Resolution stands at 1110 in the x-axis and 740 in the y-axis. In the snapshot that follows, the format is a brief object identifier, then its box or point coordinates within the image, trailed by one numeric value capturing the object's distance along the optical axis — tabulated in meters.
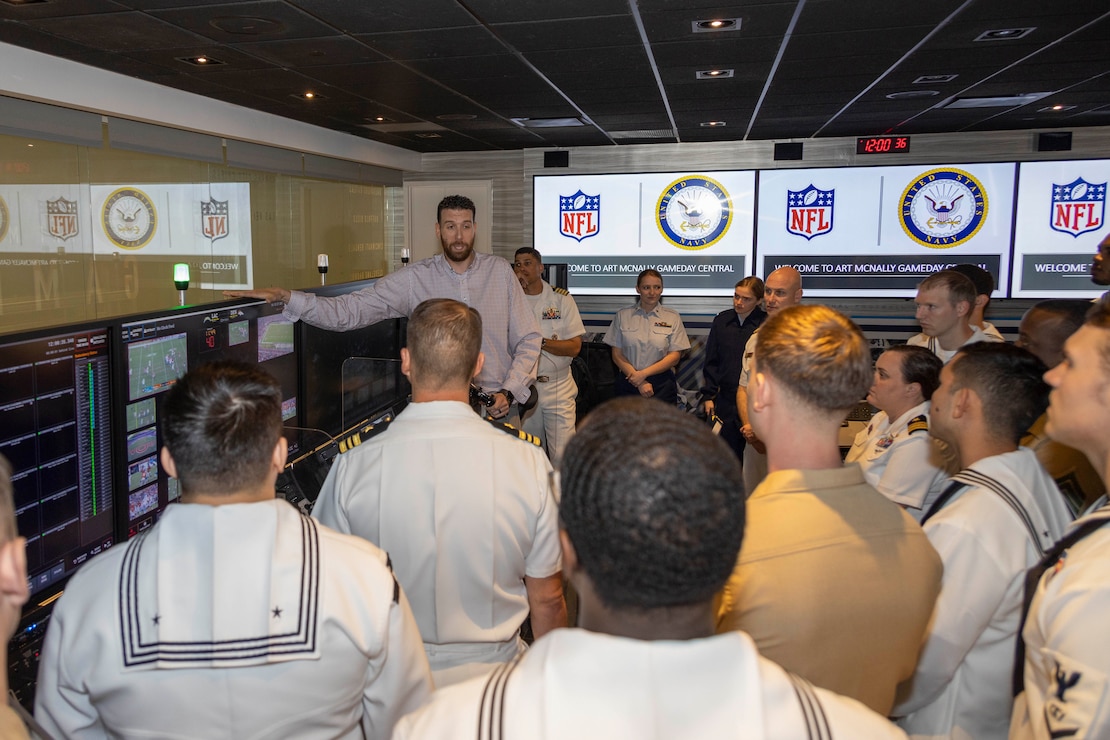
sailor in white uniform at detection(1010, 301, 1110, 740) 1.03
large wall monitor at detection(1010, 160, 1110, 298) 7.05
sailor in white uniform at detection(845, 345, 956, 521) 2.25
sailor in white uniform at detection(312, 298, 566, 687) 1.69
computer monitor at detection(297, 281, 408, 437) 3.00
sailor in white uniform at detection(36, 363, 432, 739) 1.10
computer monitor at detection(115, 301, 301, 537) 2.05
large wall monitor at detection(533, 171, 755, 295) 7.77
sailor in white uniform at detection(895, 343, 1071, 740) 1.44
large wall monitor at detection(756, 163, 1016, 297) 7.24
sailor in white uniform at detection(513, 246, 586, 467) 5.28
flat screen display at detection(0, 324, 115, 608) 1.74
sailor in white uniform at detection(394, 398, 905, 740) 0.70
